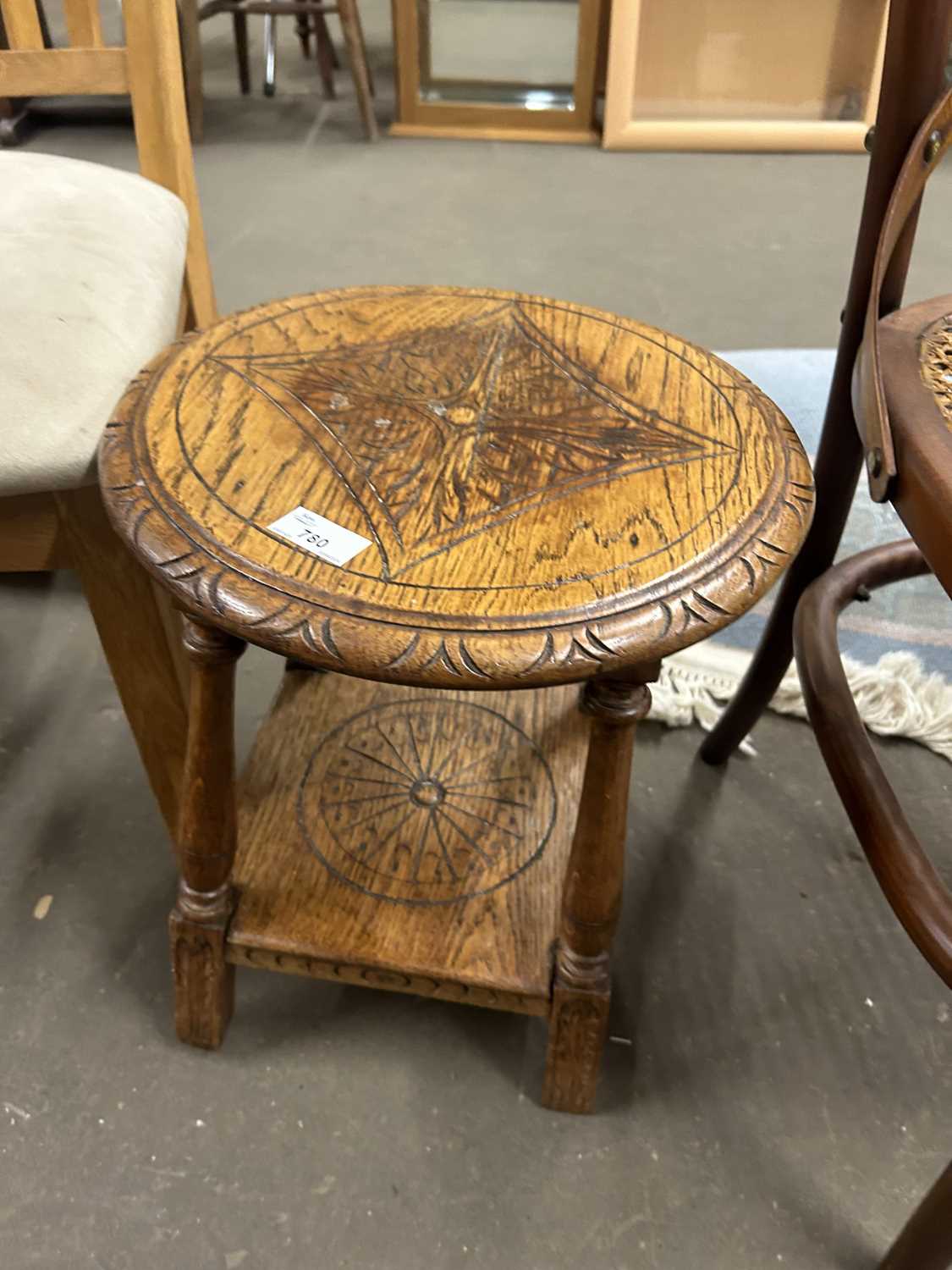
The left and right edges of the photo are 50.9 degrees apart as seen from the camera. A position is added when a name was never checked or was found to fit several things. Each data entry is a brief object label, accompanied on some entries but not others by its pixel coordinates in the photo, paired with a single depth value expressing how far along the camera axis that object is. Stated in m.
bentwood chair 0.54
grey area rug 1.09
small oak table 0.51
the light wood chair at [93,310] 0.65
